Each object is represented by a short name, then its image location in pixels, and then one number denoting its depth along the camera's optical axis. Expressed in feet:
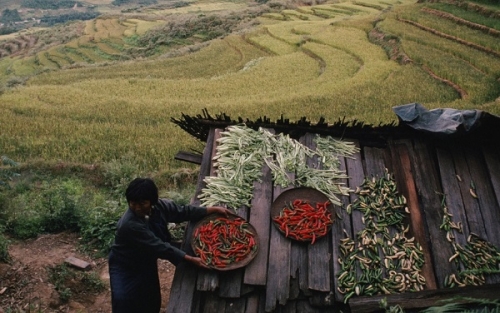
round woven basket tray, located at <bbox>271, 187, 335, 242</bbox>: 12.04
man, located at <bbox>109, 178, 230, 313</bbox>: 10.27
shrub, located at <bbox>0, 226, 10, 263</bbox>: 16.28
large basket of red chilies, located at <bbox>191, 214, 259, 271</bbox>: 10.56
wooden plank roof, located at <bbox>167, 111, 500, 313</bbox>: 10.10
